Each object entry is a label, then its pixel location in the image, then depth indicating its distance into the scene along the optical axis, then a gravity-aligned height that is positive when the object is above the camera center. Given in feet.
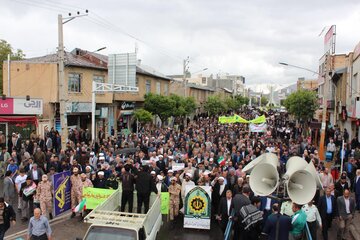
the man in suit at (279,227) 25.66 -8.00
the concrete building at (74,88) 88.28 +5.76
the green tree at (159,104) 118.32 +2.63
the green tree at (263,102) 533.96 +16.62
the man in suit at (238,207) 30.07 -7.96
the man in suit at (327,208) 32.91 -8.50
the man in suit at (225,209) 33.22 -8.77
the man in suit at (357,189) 39.32 -8.18
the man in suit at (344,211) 32.89 -8.78
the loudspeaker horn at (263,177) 21.93 -3.89
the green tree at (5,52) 132.41 +21.83
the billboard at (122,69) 88.48 +10.50
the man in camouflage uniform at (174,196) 37.47 -8.53
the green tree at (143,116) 105.19 -1.11
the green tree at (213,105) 188.96 +3.88
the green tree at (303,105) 113.29 +2.53
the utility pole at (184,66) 151.41 +19.17
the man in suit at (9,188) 37.63 -7.90
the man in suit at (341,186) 36.88 -7.29
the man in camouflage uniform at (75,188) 38.65 -8.07
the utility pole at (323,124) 69.00 -2.02
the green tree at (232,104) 230.27 +6.02
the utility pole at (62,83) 61.62 +4.84
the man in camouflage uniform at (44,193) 35.27 -7.87
